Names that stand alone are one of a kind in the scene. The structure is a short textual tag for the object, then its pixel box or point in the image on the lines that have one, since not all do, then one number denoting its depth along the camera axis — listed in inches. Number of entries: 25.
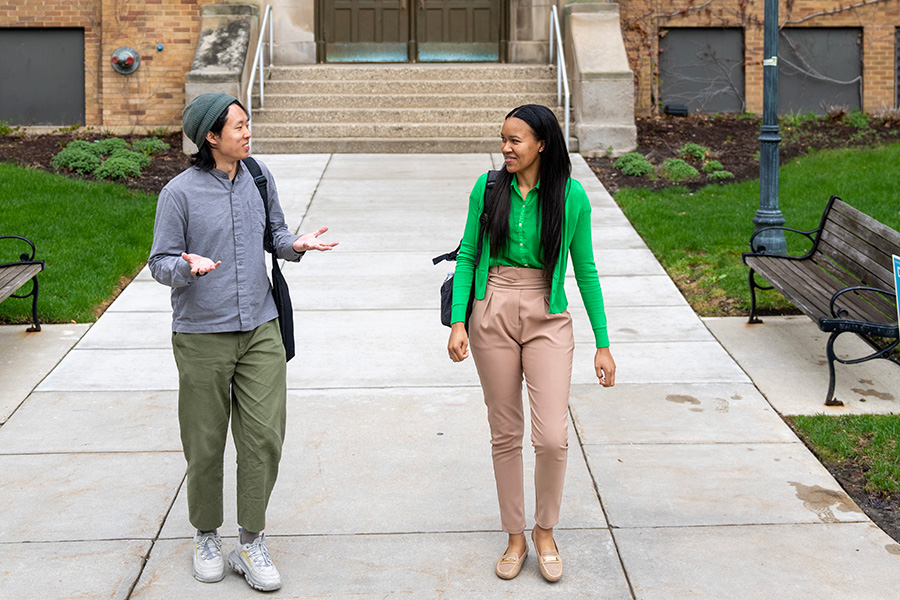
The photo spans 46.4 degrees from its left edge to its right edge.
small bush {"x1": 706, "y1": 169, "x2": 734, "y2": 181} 477.4
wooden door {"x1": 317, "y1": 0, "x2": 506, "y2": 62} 662.5
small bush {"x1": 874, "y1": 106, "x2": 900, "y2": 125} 580.4
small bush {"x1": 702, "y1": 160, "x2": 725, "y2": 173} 488.1
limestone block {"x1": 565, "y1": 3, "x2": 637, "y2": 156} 533.6
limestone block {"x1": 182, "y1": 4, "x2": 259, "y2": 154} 543.5
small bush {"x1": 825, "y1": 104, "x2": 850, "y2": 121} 585.3
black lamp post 342.6
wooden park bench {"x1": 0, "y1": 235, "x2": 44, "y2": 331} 278.4
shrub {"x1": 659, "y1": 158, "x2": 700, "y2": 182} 476.7
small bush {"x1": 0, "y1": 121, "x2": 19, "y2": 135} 580.9
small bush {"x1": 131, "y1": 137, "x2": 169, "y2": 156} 532.1
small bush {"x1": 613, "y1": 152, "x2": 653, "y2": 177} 491.2
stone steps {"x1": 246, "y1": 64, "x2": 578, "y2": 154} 548.1
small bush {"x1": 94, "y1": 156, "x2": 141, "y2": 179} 473.7
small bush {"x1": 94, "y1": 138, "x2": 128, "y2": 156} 519.8
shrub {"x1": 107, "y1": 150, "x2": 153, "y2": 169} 497.7
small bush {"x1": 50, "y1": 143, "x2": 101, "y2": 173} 486.3
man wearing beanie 156.9
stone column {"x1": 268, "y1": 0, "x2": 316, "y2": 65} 641.6
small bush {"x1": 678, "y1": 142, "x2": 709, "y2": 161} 509.0
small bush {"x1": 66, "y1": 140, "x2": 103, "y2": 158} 513.3
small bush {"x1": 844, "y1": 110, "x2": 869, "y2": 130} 573.8
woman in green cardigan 159.2
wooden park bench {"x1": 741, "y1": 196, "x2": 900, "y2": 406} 241.8
